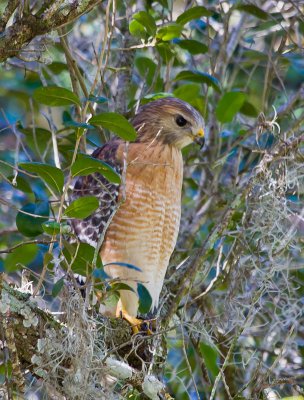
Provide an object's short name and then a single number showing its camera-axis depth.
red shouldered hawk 8.05
